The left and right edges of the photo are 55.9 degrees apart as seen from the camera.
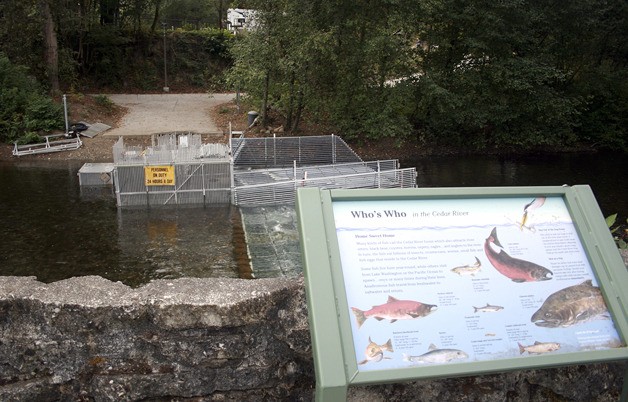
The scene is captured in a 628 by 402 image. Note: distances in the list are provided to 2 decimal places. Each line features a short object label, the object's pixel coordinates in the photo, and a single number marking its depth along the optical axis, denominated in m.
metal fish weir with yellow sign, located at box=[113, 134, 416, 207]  17.70
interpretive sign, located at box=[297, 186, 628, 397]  2.94
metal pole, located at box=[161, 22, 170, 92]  39.81
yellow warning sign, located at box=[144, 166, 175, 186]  17.78
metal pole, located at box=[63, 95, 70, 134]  27.25
